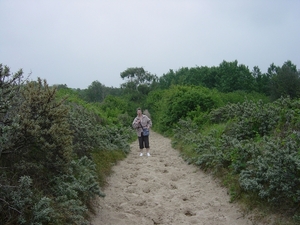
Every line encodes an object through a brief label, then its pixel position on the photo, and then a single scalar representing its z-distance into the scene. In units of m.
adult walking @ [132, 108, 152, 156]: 10.98
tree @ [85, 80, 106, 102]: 62.14
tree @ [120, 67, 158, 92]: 60.30
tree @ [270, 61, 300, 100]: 41.81
